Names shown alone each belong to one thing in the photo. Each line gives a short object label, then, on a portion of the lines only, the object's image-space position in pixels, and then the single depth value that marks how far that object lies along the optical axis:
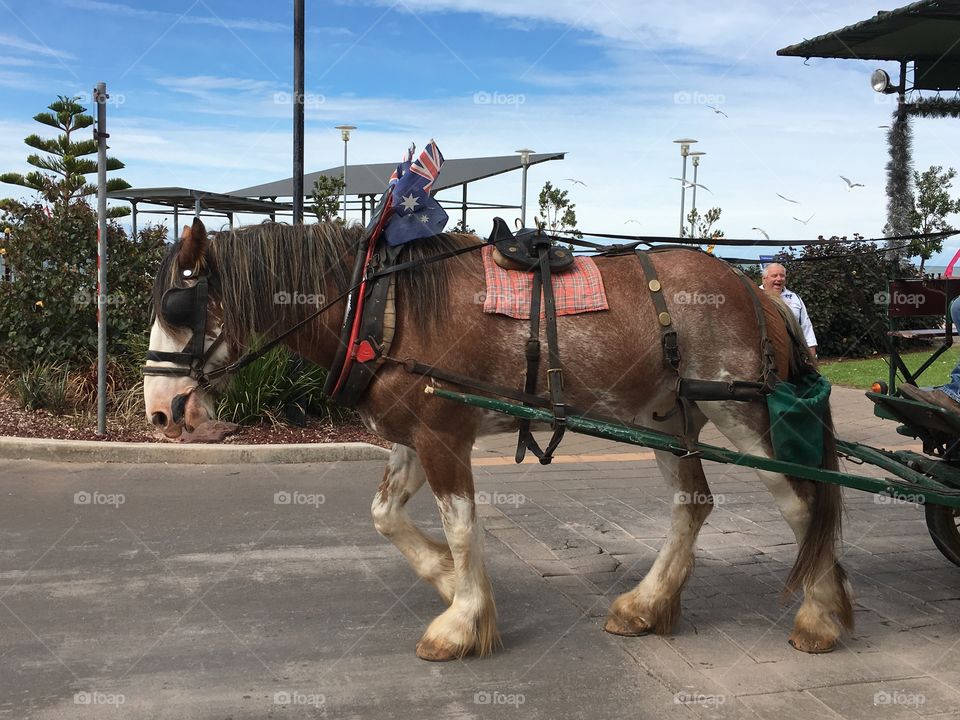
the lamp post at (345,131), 20.97
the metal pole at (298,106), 9.46
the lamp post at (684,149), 22.09
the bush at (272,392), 8.74
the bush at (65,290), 9.51
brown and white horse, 3.80
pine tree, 20.66
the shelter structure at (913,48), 4.82
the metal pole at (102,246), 7.64
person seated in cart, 4.26
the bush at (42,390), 9.12
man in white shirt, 8.09
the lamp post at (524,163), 17.55
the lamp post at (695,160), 24.44
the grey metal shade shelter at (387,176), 18.59
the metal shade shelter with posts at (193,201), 12.73
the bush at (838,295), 15.00
